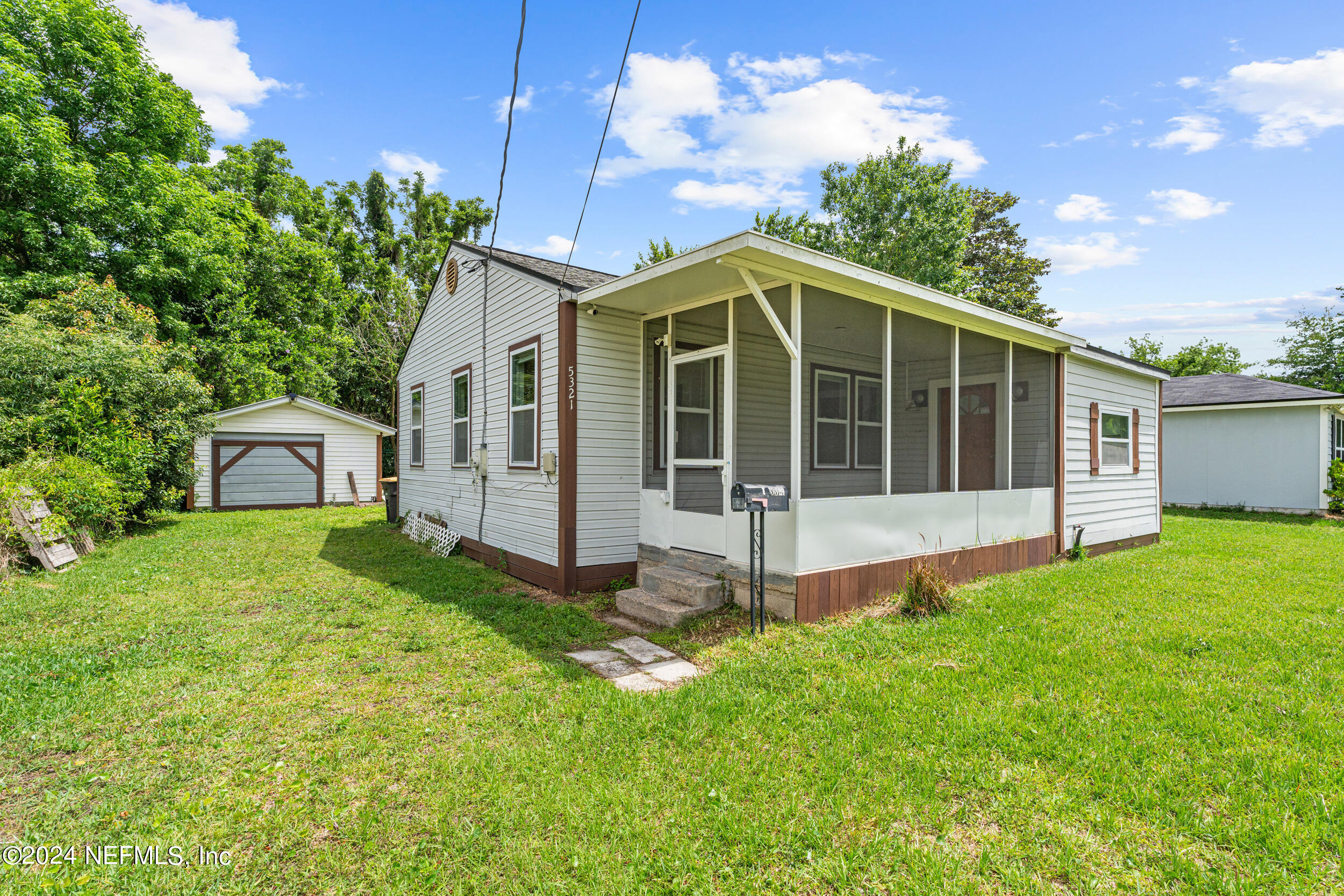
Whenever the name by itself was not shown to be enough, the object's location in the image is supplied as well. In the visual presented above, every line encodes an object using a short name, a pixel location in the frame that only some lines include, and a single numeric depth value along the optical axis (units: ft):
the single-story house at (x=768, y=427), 16.66
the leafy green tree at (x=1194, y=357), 108.68
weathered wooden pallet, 22.26
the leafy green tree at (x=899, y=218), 68.54
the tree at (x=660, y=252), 78.01
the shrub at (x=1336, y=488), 40.32
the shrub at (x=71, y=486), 24.57
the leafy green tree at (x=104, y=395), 28.32
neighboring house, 41.68
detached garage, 47.32
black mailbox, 14.84
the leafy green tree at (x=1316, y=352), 89.56
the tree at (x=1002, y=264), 91.35
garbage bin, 39.37
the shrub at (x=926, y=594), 16.40
